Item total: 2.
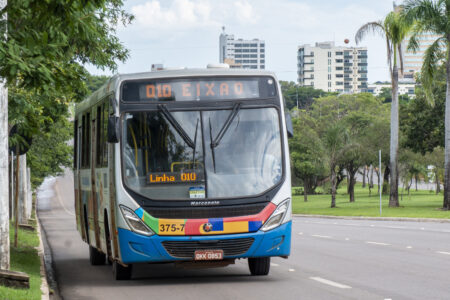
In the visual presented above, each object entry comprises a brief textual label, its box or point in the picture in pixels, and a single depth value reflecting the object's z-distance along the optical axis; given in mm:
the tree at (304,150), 74238
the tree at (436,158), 70000
